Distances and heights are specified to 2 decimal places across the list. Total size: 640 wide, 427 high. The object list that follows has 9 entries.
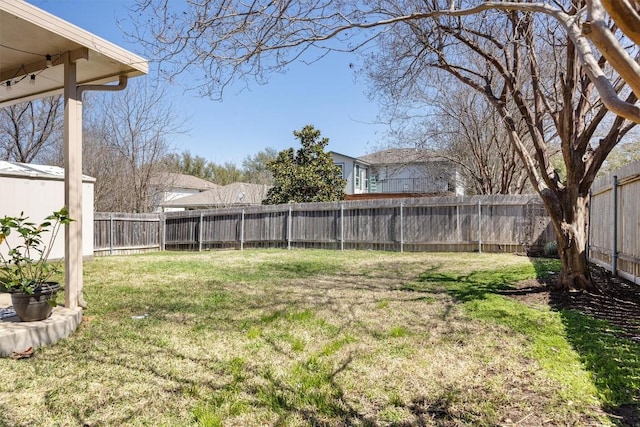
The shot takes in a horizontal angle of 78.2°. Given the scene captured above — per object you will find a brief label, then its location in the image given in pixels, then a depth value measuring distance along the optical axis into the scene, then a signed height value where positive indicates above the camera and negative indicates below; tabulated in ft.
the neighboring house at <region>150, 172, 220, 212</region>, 61.16 +5.44
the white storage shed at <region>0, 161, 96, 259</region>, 25.66 +1.51
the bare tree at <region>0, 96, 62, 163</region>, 42.57 +9.46
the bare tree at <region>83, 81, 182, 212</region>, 52.65 +9.54
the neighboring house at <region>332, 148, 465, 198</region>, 50.25 +6.90
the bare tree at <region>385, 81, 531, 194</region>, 38.75 +8.71
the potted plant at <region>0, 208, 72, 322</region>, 10.66 -2.09
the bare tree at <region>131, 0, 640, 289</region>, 9.05 +5.73
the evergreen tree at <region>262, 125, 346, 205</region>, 58.95 +6.14
